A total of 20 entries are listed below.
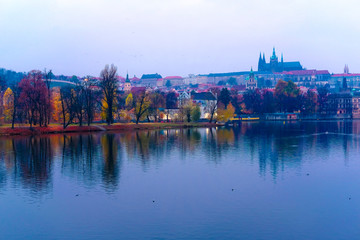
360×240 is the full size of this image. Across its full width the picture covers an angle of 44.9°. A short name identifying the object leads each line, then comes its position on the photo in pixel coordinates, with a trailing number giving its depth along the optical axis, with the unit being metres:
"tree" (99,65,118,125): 85.44
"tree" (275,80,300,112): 158.38
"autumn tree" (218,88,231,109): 138.88
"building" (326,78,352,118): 183.60
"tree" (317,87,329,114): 174.59
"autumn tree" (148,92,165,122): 103.14
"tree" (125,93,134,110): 106.66
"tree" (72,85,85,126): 79.26
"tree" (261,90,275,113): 153.25
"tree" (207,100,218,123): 109.88
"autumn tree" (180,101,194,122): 104.25
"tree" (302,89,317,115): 162.38
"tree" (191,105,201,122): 105.75
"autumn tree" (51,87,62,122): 84.43
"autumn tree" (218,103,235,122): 110.56
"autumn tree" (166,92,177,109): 131.50
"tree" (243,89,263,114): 156.12
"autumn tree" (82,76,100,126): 81.29
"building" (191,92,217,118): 132.00
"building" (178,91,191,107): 148.05
